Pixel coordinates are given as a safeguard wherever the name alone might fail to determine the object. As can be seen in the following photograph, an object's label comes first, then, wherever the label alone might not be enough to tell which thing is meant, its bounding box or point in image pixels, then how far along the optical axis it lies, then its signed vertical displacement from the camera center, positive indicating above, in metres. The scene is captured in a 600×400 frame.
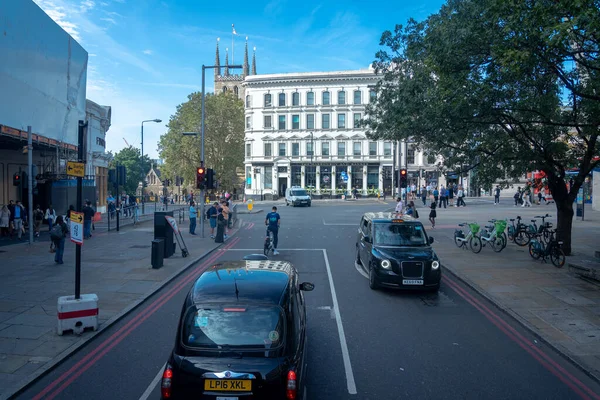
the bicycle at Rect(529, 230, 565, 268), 14.77 -1.91
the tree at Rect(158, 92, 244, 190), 58.59 +6.39
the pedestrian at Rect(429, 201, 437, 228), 25.56 -1.21
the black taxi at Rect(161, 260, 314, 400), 4.61 -1.60
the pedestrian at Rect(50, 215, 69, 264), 15.19 -1.52
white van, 49.44 -0.69
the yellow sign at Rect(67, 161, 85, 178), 9.14 +0.38
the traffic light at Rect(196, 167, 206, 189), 22.92 +0.61
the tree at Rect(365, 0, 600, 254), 10.31 +2.84
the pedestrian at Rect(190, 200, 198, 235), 24.50 -1.49
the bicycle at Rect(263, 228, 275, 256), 17.49 -2.02
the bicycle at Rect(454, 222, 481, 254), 18.05 -1.86
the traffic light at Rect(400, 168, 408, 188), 29.36 +0.82
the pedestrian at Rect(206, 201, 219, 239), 24.08 -1.36
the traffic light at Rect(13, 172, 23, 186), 21.31 +0.37
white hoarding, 21.06 +5.93
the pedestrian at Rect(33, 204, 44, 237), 22.92 -1.52
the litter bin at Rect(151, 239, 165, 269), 14.80 -2.01
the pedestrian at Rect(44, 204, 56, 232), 21.80 -1.26
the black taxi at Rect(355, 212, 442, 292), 11.34 -1.57
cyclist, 17.55 -1.21
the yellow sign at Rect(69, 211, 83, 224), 8.98 -0.55
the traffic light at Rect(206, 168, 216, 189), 23.48 +0.53
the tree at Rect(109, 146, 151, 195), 90.44 +5.04
